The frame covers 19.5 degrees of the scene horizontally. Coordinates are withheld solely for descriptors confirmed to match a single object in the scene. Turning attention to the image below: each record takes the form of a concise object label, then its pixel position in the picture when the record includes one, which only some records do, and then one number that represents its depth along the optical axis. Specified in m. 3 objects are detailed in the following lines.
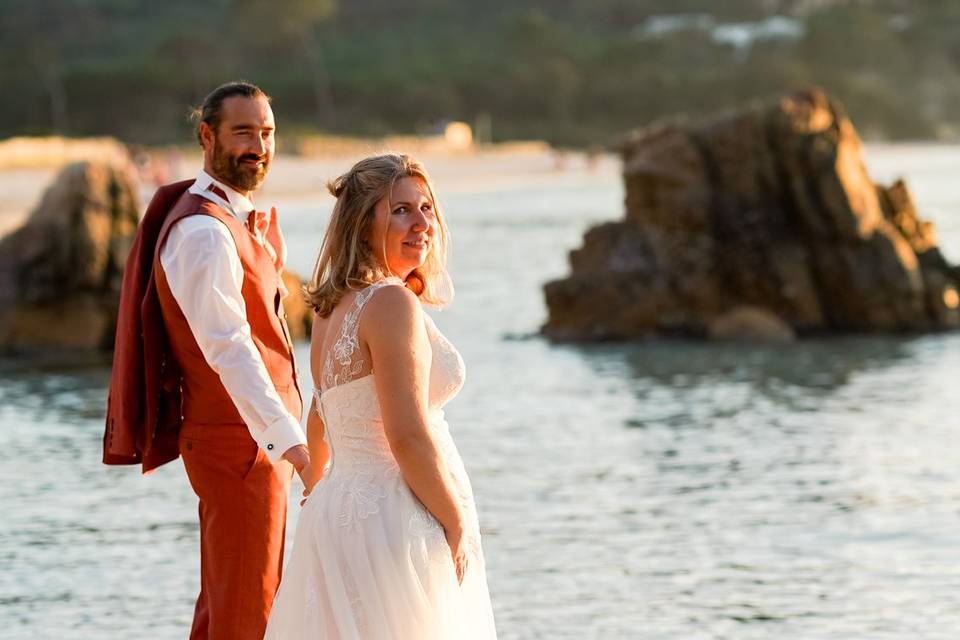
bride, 6.25
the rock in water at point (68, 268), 30.42
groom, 7.43
